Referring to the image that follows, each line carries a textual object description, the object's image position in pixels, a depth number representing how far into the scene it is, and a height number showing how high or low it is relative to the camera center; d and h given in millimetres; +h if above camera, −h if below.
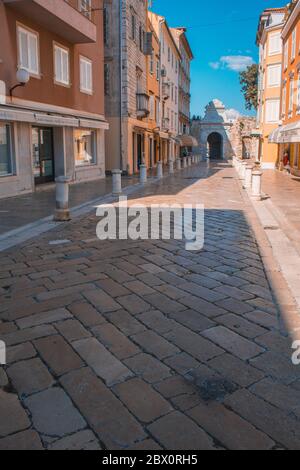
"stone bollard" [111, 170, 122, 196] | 13359 -754
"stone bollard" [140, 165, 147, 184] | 17328 -611
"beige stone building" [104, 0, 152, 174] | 21484 +4145
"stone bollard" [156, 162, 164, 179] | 21078 -573
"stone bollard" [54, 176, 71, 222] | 8453 -825
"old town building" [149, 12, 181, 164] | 31512 +6045
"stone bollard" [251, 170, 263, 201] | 12156 -771
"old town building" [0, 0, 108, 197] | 11891 +2229
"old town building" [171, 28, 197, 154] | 42844 +8319
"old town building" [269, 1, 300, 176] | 21812 +3808
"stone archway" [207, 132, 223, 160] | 58119 +1914
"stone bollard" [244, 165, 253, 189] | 16266 -688
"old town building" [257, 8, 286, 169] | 32594 +6141
